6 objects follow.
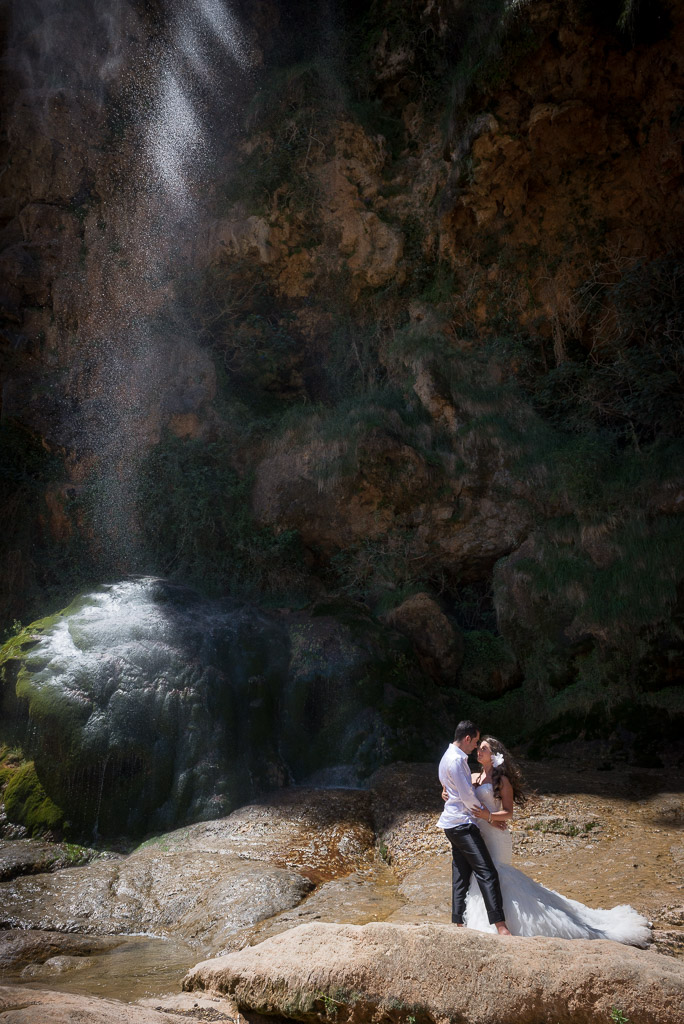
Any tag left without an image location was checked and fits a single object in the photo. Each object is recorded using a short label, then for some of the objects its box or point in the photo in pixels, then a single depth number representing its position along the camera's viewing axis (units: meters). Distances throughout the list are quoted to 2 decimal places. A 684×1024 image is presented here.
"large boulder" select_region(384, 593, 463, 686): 10.47
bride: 3.74
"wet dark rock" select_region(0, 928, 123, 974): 4.84
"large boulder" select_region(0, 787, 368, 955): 5.39
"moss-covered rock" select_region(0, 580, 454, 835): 7.74
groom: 3.92
